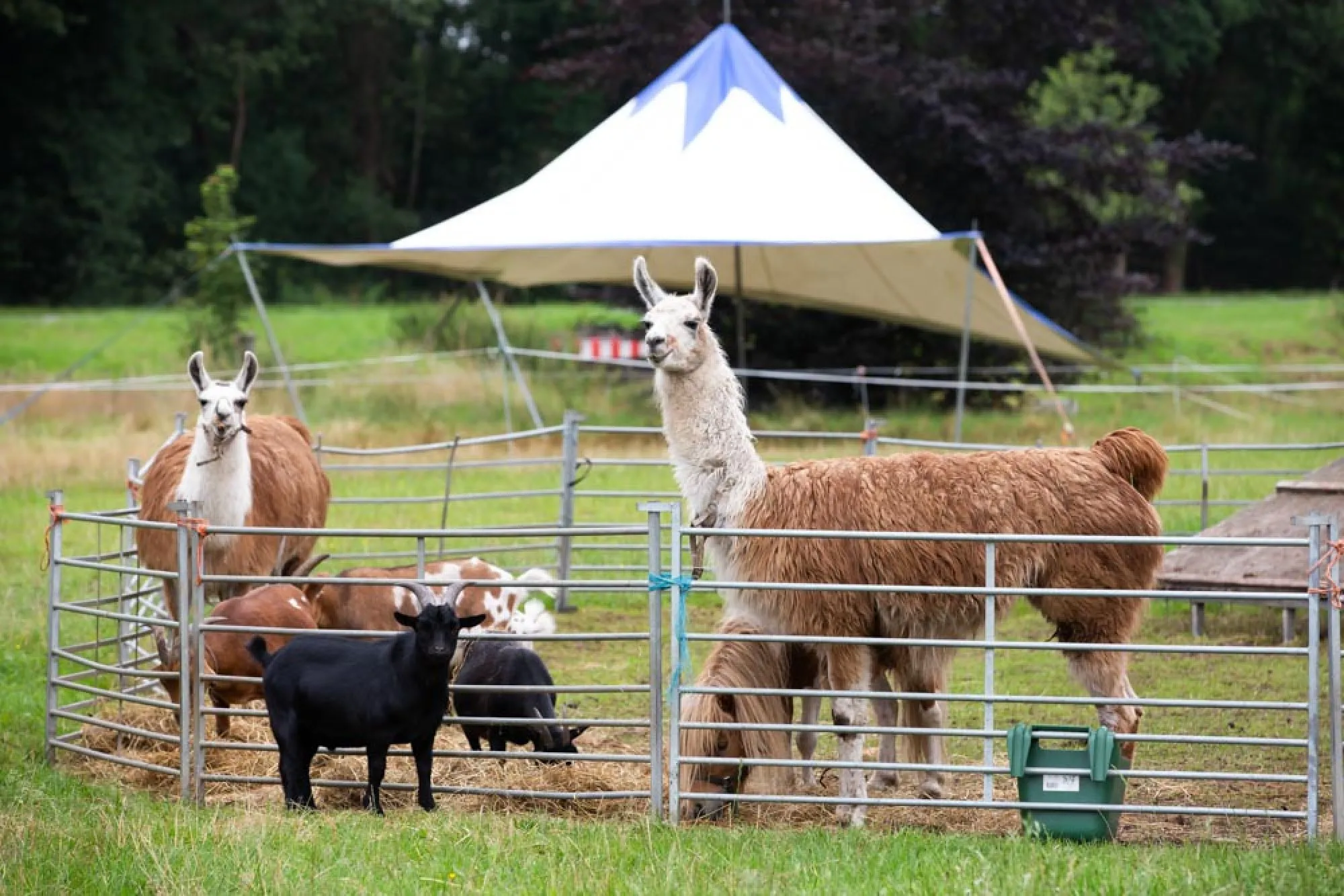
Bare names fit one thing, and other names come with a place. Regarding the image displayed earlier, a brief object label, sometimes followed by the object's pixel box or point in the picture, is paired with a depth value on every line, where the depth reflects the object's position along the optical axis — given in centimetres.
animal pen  1220
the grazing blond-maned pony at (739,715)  1363
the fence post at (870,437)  2269
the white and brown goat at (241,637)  1569
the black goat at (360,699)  1283
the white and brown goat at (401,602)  1803
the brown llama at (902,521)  1360
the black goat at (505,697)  1519
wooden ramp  2134
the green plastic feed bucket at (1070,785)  1205
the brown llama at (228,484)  1686
